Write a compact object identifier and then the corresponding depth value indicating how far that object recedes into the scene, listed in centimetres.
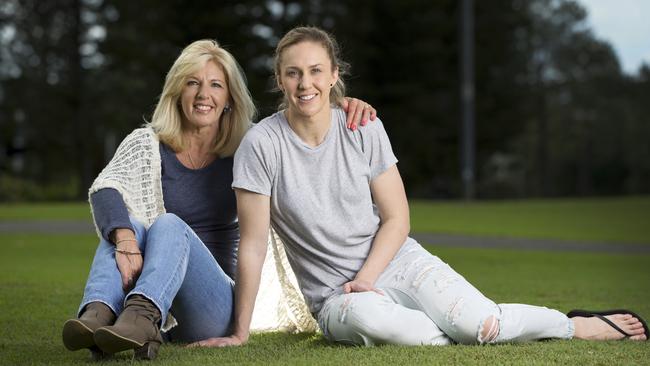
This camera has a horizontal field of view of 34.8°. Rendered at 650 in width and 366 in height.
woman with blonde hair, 427
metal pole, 3086
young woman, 447
